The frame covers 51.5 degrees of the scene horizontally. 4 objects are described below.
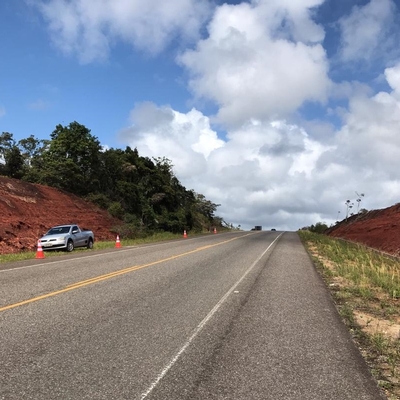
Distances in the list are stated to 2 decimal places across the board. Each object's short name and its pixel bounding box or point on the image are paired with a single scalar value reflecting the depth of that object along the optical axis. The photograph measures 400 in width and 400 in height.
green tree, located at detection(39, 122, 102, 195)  40.75
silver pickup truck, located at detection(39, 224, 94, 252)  22.64
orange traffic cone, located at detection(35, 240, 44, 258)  19.11
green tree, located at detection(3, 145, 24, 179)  43.94
